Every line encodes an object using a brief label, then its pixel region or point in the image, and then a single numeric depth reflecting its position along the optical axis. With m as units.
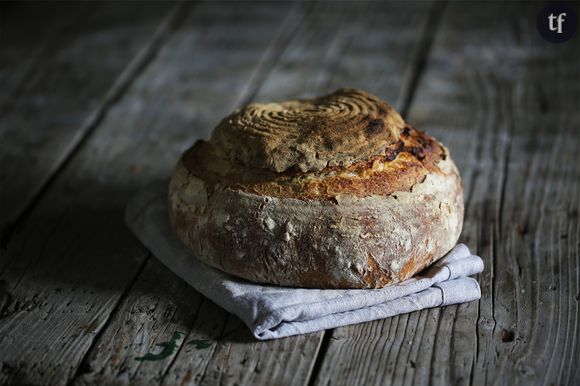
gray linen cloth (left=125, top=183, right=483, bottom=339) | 1.50
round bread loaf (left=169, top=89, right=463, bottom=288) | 1.53
